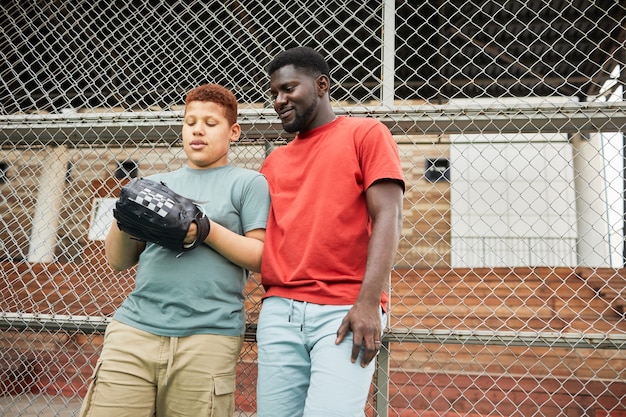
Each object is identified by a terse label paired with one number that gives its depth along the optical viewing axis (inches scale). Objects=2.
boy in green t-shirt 62.2
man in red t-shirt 55.2
